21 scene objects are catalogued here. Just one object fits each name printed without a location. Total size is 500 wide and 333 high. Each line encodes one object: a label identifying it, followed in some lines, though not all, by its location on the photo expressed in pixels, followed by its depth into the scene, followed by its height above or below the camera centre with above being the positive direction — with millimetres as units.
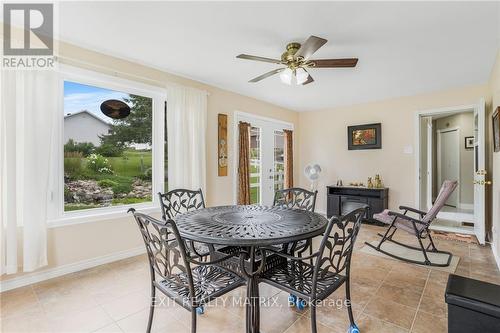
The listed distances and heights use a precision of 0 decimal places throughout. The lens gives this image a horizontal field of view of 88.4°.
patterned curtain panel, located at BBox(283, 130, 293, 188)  5543 +159
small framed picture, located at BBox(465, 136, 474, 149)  5797 +542
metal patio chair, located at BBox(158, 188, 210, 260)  2091 -464
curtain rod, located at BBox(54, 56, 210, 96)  2561 +1080
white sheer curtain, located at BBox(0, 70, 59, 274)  2189 +51
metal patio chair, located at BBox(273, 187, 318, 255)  2742 -370
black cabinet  4578 -612
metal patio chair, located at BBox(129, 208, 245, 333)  1393 -709
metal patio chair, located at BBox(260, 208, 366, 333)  1429 -713
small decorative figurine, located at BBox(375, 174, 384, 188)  4754 -298
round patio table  1486 -405
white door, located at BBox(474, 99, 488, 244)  3488 -156
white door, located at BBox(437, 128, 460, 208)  6131 +201
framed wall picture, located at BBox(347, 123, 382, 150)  4855 +578
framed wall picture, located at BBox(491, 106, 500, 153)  2754 +393
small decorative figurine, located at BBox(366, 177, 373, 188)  4839 -324
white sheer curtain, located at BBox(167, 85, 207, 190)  3316 +404
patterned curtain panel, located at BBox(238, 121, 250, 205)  4344 -11
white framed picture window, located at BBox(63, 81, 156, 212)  2766 +222
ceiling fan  2324 +973
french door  4820 +190
